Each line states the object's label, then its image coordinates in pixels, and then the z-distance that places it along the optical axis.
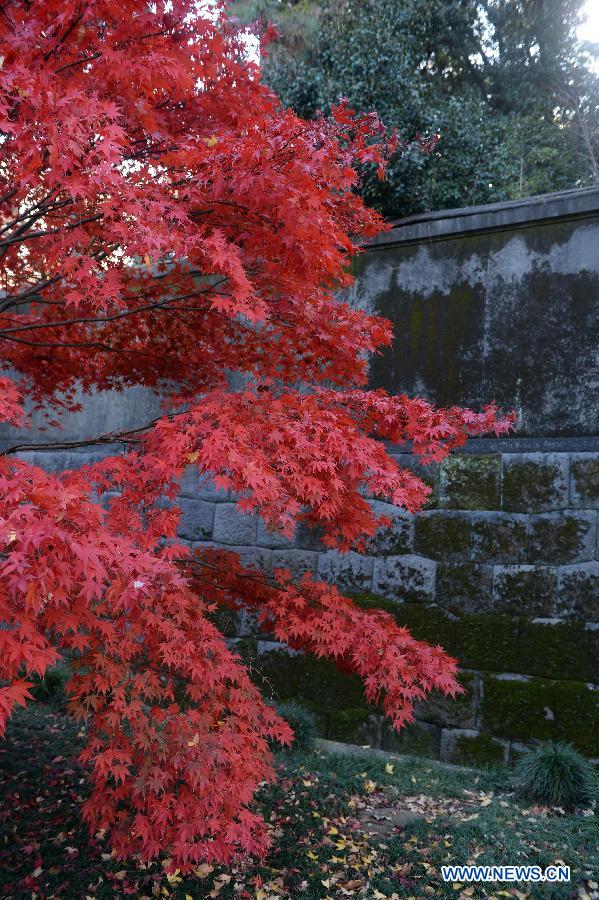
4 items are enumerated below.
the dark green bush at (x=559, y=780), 4.68
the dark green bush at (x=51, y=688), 6.99
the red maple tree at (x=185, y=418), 2.88
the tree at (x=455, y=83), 8.12
